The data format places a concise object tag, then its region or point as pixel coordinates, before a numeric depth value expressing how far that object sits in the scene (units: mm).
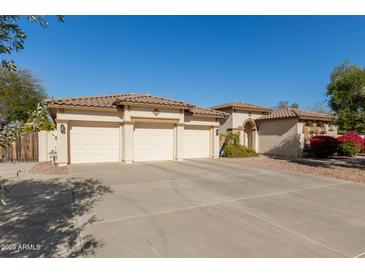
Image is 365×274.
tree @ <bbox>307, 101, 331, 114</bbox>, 48550
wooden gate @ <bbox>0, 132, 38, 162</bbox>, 12828
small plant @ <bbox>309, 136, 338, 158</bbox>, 16562
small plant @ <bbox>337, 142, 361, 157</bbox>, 17172
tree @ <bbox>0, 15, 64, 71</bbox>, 2283
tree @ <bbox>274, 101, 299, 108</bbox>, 82119
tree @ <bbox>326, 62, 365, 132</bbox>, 10562
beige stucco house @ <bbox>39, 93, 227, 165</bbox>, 11552
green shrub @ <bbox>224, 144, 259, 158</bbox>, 16469
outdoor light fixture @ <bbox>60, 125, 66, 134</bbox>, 11164
